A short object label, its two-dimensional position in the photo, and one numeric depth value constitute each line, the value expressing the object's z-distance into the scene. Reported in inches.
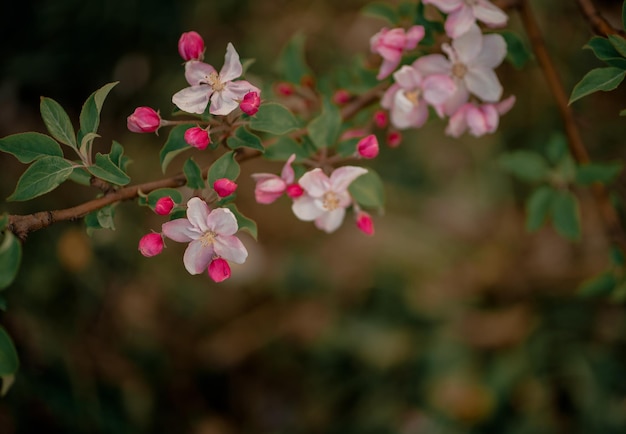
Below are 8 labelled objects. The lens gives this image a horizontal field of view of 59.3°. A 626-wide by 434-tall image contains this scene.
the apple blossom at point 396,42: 26.1
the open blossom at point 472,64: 26.1
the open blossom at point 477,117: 27.4
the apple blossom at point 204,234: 22.5
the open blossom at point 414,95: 26.2
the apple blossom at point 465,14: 25.0
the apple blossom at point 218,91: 23.2
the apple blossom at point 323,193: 24.9
